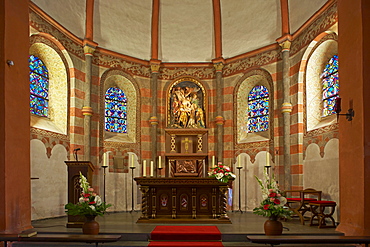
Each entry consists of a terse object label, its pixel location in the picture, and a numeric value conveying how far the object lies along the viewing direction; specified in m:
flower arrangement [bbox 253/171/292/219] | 7.59
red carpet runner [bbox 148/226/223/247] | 8.08
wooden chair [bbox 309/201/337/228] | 9.22
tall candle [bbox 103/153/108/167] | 11.83
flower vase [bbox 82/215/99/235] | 7.98
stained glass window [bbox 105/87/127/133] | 15.09
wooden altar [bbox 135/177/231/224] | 10.55
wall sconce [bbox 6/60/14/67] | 7.84
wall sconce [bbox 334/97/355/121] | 7.81
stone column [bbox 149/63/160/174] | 15.35
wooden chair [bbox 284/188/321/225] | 10.10
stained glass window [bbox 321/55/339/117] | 11.52
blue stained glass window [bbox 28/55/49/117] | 11.93
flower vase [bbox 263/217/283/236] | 7.60
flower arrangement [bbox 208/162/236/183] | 10.45
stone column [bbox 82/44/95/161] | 13.45
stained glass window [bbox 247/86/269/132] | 14.75
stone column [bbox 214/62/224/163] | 15.28
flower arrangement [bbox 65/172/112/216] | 7.96
